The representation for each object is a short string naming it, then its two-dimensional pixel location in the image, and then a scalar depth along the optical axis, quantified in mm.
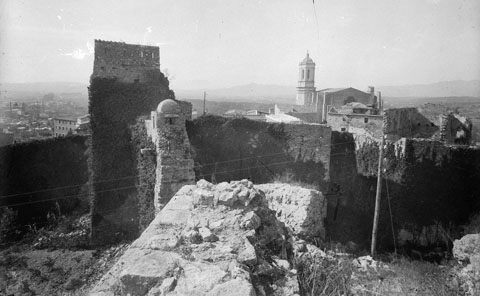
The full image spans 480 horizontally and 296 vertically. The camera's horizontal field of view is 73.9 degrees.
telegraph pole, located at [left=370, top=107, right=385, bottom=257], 13477
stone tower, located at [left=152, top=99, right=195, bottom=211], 12703
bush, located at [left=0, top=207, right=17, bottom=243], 16562
